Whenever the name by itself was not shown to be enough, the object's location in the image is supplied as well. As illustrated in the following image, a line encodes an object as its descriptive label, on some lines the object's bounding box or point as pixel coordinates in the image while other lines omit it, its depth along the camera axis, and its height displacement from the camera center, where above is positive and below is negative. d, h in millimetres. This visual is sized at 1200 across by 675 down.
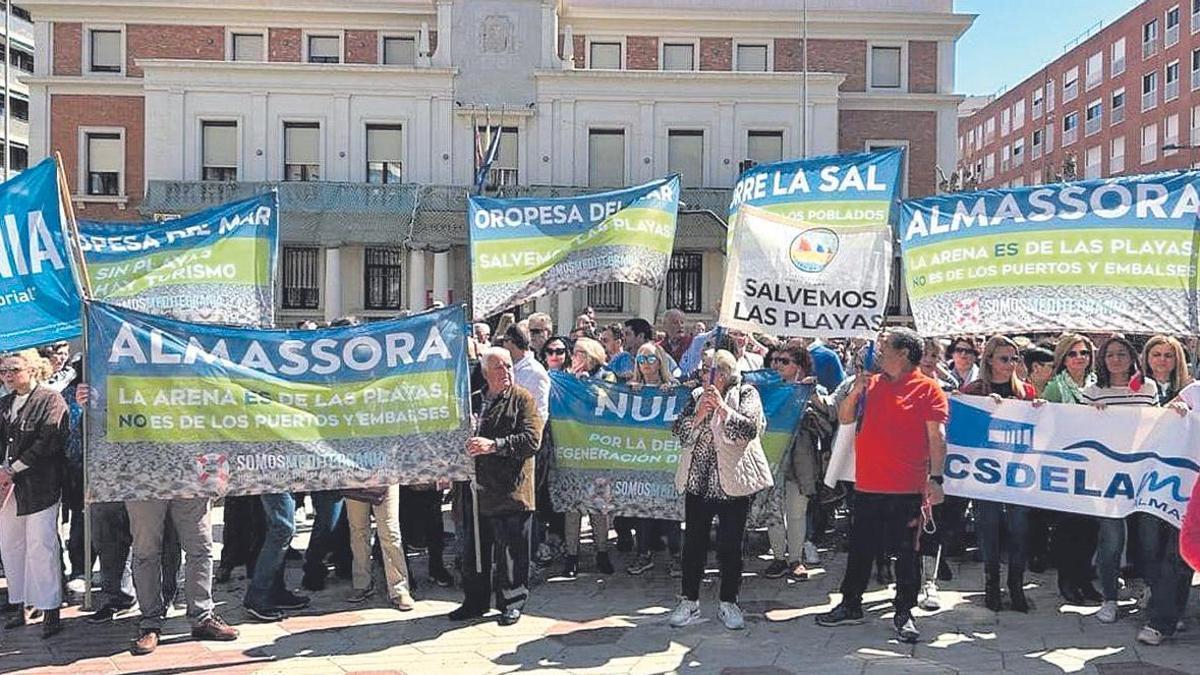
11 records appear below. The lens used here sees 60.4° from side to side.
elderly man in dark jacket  6852 -1116
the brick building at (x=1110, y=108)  50094 +12916
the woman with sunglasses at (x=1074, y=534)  7320 -1465
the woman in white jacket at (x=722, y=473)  6543 -941
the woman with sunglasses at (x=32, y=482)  6465 -1053
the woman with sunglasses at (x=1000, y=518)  7105 -1304
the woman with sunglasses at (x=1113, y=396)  6781 -442
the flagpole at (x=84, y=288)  6062 +194
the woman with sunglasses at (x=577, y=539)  8141 -1717
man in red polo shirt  6336 -771
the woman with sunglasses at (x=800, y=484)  7930 -1213
